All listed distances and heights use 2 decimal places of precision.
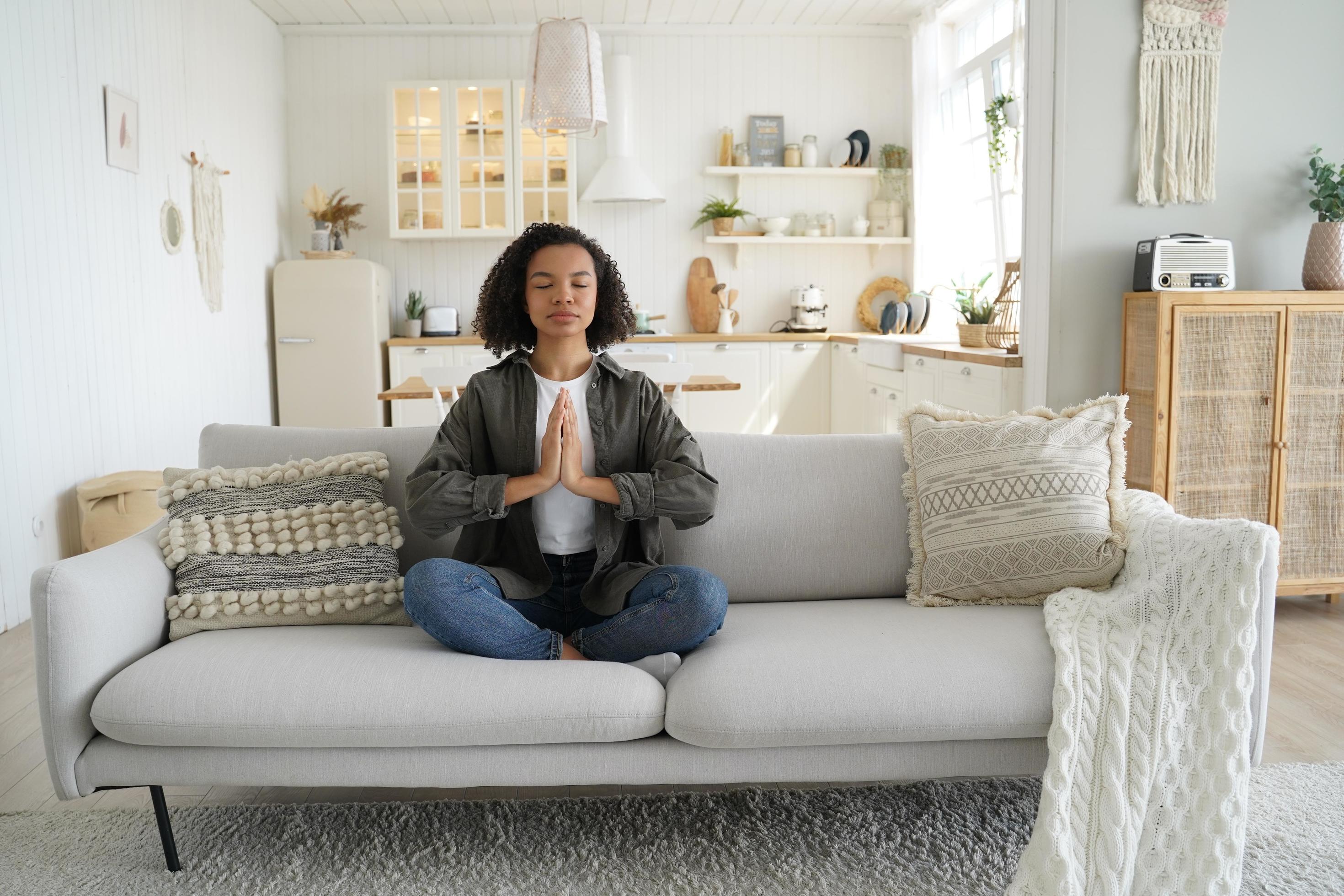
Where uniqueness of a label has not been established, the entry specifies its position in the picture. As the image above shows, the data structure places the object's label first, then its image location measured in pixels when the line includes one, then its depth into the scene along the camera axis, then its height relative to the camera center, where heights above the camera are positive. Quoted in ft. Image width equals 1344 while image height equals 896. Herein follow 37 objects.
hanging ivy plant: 15.90 +3.19
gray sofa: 5.52 -1.91
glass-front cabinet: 20.27 +3.37
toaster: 20.42 +0.38
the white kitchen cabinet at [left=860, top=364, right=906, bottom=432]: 16.87 -0.99
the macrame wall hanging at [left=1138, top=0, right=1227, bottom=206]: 11.68 +2.66
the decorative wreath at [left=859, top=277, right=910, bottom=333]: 21.90 +0.92
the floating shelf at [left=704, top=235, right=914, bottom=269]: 21.17 +1.93
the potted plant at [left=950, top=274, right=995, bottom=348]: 14.47 +0.22
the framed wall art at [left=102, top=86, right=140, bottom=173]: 13.57 +2.77
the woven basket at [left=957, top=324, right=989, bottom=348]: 14.44 +0.03
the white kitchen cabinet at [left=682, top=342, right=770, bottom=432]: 20.76 -0.91
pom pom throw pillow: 6.56 -1.29
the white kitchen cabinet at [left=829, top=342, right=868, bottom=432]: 18.99 -0.97
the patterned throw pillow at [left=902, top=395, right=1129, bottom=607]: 6.67 -1.09
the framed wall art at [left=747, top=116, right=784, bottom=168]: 21.63 +4.04
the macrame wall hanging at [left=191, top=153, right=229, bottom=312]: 16.43 +1.81
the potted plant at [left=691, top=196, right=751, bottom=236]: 21.30 +2.48
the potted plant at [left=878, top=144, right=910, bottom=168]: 21.30 +3.63
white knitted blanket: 5.20 -2.04
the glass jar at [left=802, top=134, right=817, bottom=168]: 21.33 +3.73
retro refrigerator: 19.31 +0.01
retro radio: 11.30 +0.75
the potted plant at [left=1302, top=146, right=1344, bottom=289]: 11.12 +1.02
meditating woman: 6.14 -0.91
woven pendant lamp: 13.97 +3.49
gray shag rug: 5.87 -2.96
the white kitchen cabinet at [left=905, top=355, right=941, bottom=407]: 15.44 -0.62
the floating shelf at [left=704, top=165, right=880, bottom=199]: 21.15 +3.30
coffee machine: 21.33 +0.58
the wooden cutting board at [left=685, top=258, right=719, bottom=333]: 21.81 +0.86
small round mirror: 15.21 +1.67
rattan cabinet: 11.00 -0.84
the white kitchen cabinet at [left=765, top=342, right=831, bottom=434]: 20.90 -0.95
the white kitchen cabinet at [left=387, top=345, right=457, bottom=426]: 19.90 -0.35
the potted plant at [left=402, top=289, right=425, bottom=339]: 20.65 +0.52
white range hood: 20.45 +3.44
